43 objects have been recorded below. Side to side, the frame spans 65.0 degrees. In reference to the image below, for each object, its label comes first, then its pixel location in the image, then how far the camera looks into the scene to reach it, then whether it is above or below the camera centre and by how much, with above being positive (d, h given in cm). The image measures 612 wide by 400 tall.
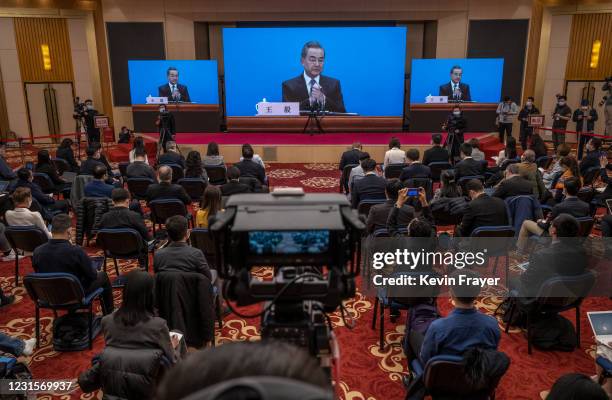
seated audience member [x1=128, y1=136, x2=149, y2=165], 762 -82
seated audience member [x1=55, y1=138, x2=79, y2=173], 831 -98
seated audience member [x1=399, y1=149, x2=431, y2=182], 645 -103
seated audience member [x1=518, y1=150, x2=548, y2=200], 587 -100
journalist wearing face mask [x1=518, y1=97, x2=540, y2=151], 1223 -66
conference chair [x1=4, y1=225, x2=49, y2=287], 466 -135
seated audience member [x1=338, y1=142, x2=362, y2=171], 791 -100
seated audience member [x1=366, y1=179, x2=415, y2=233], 492 -117
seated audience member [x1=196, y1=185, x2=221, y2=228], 453 -101
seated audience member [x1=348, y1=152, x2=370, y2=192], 656 -107
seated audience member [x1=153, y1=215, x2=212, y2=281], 345 -114
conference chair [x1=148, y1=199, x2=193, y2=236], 558 -130
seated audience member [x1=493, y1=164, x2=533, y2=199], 547 -105
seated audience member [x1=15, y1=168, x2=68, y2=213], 594 -115
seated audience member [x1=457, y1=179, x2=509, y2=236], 490 -119
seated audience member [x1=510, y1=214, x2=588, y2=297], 377 -128
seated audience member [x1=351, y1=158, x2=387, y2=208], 580 -111
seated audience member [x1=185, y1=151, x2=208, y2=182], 669 -100
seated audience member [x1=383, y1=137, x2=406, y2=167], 770 -98
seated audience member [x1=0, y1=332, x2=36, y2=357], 313 -161
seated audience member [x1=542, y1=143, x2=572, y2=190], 666 -106
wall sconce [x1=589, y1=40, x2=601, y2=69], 1362 +110
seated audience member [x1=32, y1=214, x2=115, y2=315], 378 -124
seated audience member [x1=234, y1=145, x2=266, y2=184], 694 -101
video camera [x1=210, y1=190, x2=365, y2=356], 155 -53
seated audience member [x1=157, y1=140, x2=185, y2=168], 765 -99
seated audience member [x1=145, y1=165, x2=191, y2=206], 575 -111
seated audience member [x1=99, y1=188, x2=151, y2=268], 483 -121
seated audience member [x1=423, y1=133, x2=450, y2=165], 771 -96
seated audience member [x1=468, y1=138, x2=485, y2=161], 805 -99
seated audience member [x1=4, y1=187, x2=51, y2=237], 489 -118
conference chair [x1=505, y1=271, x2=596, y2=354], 363 -153
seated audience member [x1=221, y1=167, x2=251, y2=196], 545 -102
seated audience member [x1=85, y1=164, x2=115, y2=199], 576 -107
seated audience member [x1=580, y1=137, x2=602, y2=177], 721 -95
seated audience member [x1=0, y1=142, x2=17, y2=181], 737 -116
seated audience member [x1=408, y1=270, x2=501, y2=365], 268 -130
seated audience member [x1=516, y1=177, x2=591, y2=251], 485 -114
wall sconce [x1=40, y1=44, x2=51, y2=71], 1443 +118
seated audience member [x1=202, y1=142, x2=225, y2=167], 769 -98
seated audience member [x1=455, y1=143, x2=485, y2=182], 690 -104
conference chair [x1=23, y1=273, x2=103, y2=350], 365 -151
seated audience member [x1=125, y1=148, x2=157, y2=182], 687 -106
